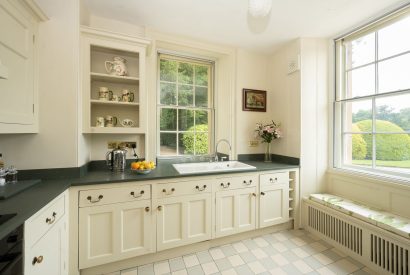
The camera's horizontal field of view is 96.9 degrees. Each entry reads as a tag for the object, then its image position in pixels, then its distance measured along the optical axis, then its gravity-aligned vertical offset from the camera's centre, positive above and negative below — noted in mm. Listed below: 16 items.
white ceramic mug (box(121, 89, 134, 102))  2035 +462
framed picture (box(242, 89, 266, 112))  2812 +582
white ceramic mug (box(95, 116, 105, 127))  1941 +161
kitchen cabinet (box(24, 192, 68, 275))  970 -643
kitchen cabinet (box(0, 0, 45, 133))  1198 +530
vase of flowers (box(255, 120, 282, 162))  2650 +62
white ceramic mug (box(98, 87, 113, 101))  1934 +462
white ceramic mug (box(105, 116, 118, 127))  1998 +176
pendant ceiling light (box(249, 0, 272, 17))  1385 +1014
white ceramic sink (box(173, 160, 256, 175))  2339 -387
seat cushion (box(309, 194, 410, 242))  1549 -759
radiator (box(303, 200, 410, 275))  1520 -1012
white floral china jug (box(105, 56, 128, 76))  1942 +759
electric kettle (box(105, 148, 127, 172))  1940 -246
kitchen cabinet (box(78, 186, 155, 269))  1539 -829
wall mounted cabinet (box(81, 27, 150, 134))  1781 +619
